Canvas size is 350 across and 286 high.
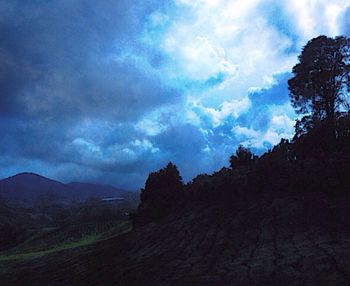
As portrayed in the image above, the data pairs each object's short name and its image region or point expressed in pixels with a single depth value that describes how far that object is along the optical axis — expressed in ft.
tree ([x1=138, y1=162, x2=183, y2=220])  98.48
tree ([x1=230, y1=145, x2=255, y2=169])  107.71
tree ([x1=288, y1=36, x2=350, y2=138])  110.63
